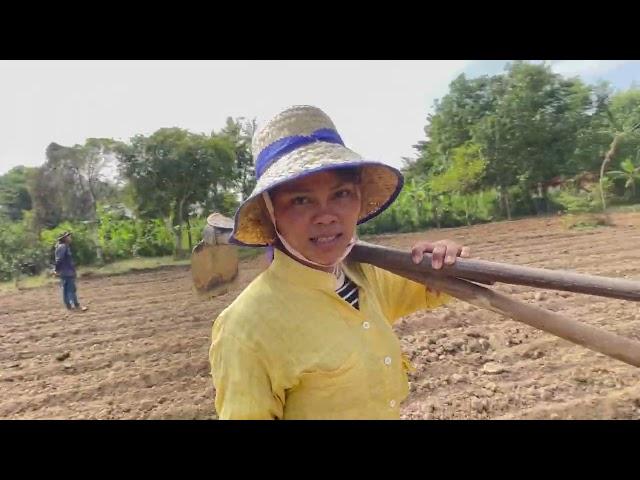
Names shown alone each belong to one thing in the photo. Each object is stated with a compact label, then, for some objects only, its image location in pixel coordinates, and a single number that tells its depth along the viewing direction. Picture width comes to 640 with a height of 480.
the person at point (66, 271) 5.72
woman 0.79
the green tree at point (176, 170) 7.35
